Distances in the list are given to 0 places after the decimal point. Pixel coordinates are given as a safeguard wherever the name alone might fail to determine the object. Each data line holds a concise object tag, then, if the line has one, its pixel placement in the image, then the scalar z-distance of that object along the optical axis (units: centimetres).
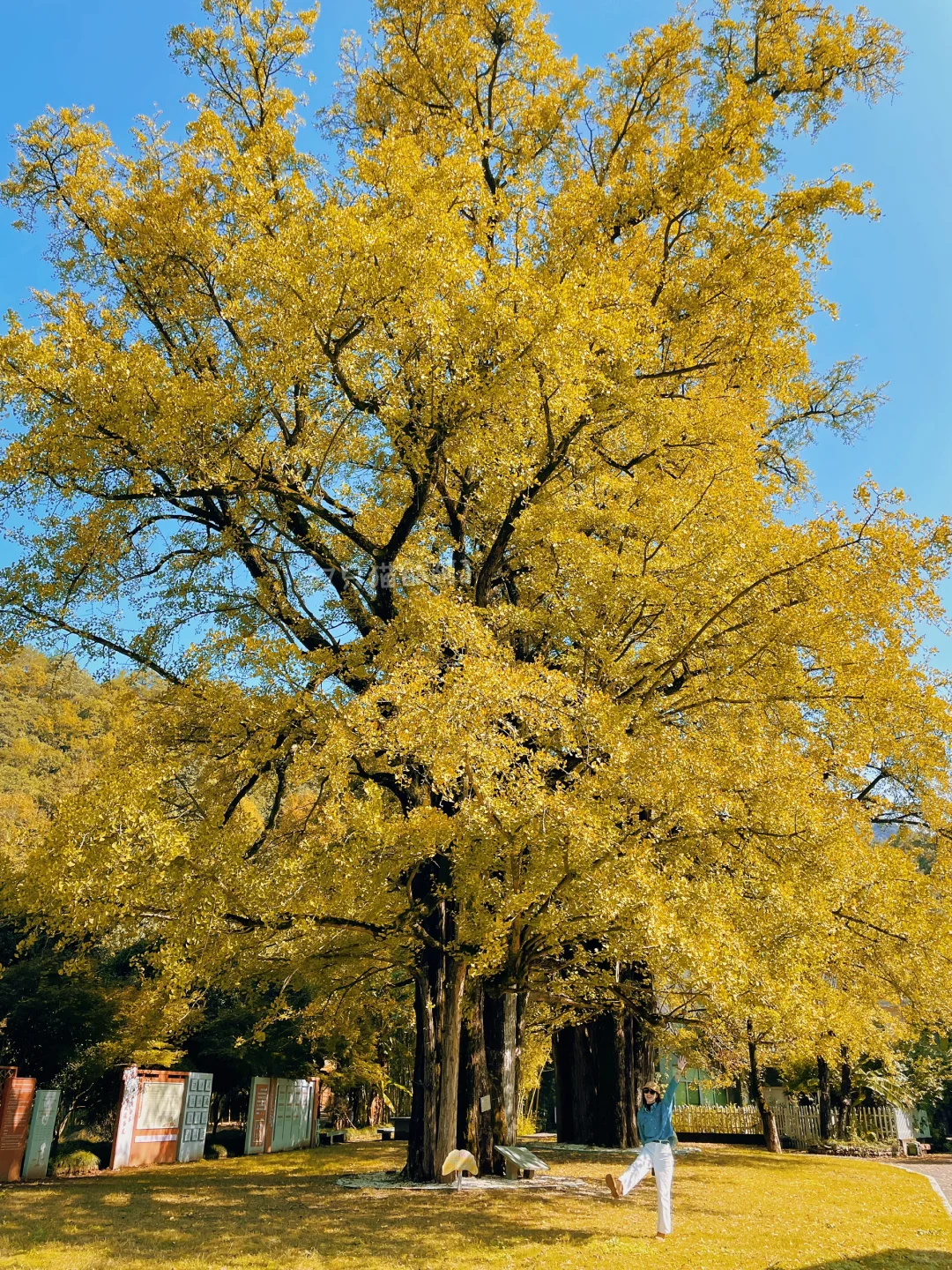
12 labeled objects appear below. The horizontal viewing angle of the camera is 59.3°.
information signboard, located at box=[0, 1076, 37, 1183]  1096
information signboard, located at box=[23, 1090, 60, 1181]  1138
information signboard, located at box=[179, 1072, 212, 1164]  1441
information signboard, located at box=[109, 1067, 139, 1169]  1292
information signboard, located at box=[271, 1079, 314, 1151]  1720
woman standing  727
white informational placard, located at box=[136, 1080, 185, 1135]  1354
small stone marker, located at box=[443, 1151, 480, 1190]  906
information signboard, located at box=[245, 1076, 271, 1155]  1618
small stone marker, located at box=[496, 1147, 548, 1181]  988
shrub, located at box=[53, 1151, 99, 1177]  1228
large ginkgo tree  793
